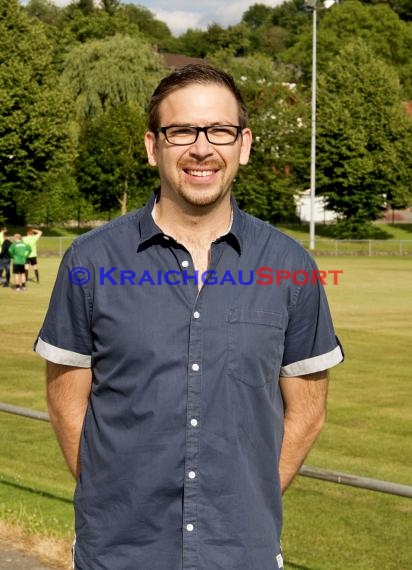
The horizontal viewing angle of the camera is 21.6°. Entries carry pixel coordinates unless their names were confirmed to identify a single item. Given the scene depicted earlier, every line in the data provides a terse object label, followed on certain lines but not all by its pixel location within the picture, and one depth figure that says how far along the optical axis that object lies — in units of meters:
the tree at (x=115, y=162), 64.06
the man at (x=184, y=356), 3.01
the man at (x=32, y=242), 32.16
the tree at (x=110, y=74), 66.31
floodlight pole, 56.69
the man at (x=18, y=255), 30.40
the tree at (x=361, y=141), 68.06
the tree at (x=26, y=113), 60.28
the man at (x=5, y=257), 32.59
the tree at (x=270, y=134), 69.69
